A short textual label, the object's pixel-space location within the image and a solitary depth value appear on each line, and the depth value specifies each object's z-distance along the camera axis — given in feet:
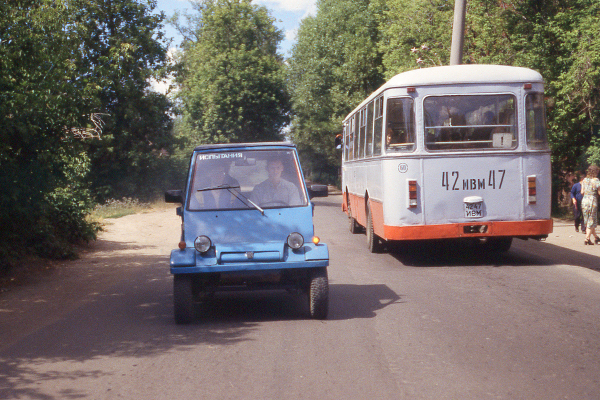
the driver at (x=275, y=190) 26.40
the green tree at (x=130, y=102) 115.03
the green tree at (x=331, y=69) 145.18
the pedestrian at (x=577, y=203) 55.31
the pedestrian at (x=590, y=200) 48.42
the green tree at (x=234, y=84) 140.67
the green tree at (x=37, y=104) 30.91
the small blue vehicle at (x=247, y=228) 24.07
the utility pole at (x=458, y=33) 57.52
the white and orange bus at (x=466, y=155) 38.34
